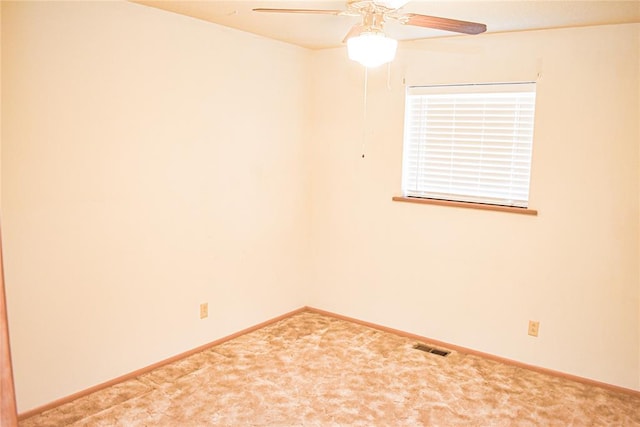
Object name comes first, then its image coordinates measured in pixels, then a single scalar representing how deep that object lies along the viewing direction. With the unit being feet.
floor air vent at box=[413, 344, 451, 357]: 12.26
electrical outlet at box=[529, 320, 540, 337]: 11.48
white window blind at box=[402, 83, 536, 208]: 11.45
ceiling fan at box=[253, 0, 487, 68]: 7.23
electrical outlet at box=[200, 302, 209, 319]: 12.00
